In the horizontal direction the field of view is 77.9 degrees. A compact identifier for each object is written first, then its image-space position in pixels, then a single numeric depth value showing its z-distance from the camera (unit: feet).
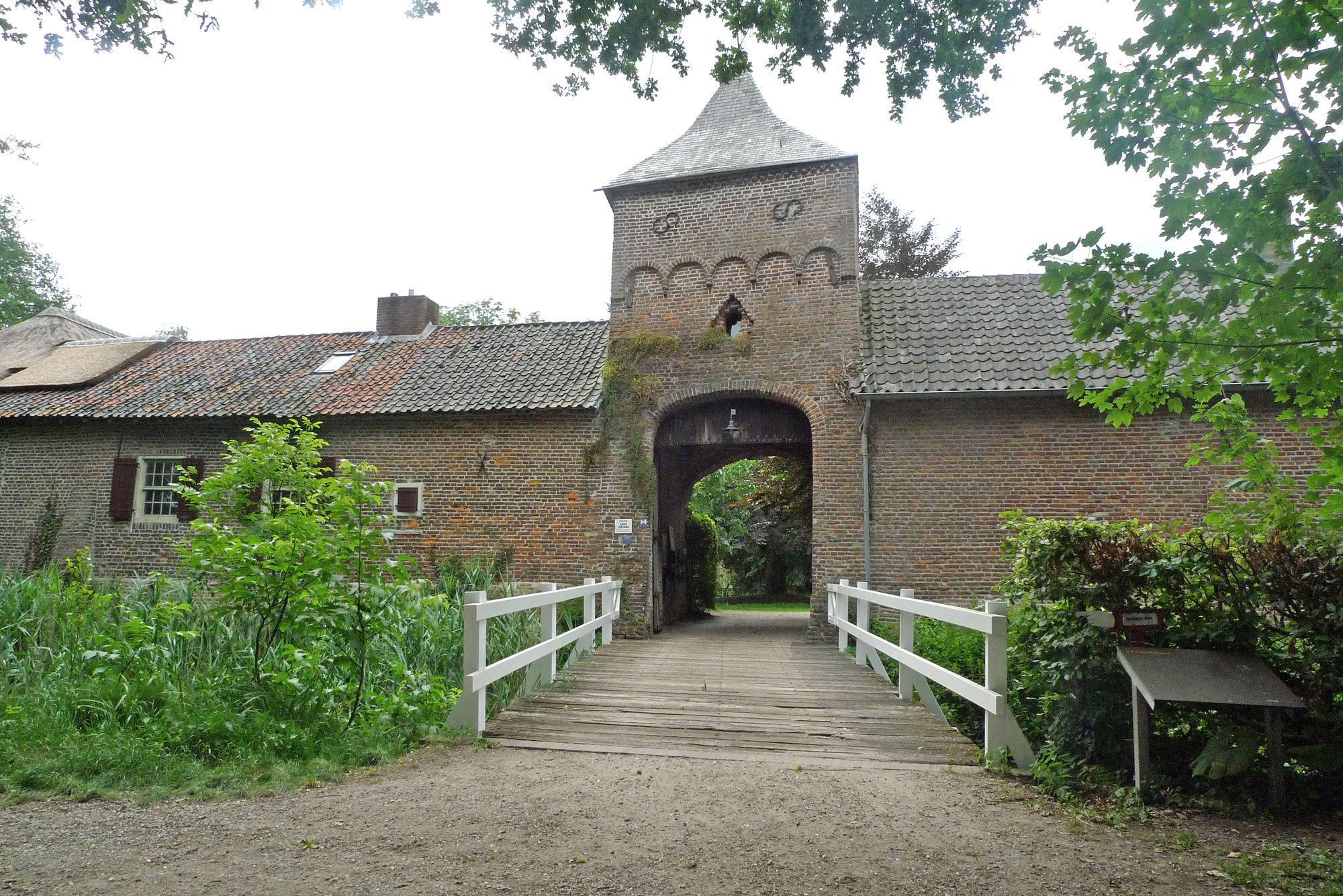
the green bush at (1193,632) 14.01
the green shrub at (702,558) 64.39
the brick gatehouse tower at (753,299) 40.75
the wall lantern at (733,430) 43.16
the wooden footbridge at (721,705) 18.04
